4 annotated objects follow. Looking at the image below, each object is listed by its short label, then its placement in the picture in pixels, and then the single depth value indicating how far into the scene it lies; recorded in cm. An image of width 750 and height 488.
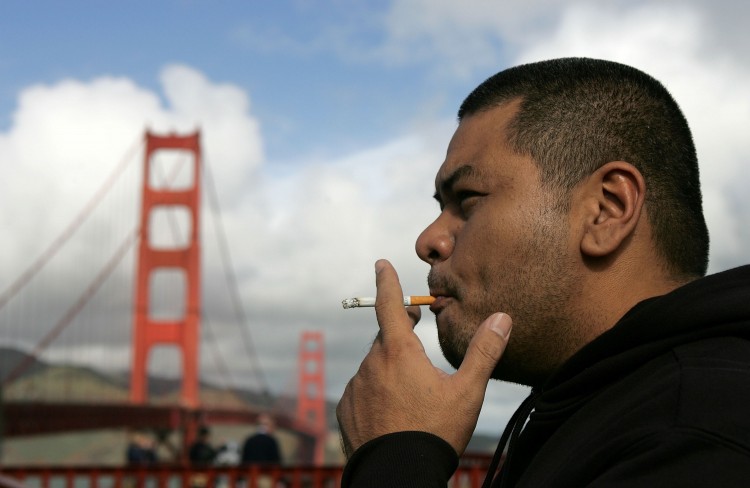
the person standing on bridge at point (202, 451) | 1034
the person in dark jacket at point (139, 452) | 1152
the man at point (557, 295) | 87
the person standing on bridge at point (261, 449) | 852
